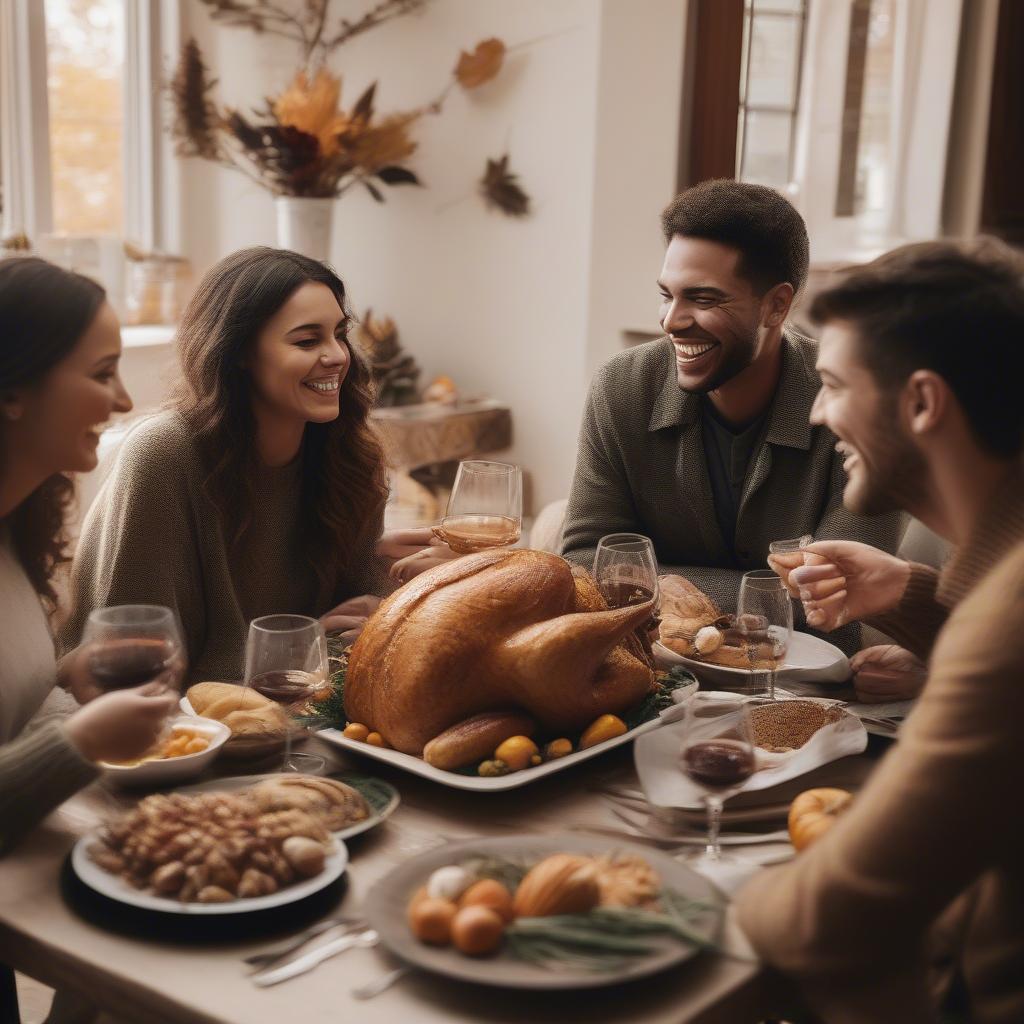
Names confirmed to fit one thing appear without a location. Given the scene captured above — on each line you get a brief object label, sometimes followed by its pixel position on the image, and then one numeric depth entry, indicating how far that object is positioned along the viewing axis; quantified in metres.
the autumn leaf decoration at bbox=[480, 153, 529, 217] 4.42
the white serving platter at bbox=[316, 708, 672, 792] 1.45
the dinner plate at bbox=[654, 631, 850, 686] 1.85
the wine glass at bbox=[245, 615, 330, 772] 1.47
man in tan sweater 1.05
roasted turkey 1.54
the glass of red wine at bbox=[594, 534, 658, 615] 1.71
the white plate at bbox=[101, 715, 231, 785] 1.44
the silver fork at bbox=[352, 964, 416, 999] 1.09
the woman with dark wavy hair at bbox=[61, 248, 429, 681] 2.04
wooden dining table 1.08
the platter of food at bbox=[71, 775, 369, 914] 1.20
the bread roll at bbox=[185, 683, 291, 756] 1.52
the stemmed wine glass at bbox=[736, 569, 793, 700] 1.68
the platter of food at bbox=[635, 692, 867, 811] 1.45
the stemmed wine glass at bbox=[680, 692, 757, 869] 1.31
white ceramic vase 4.28
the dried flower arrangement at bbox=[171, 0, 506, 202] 4.14
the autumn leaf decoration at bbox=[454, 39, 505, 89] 4.30
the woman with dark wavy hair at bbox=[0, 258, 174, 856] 1.51
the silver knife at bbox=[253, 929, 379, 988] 1.12
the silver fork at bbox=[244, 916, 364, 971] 1.14
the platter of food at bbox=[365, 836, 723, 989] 1.10
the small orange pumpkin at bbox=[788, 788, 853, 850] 1.33
